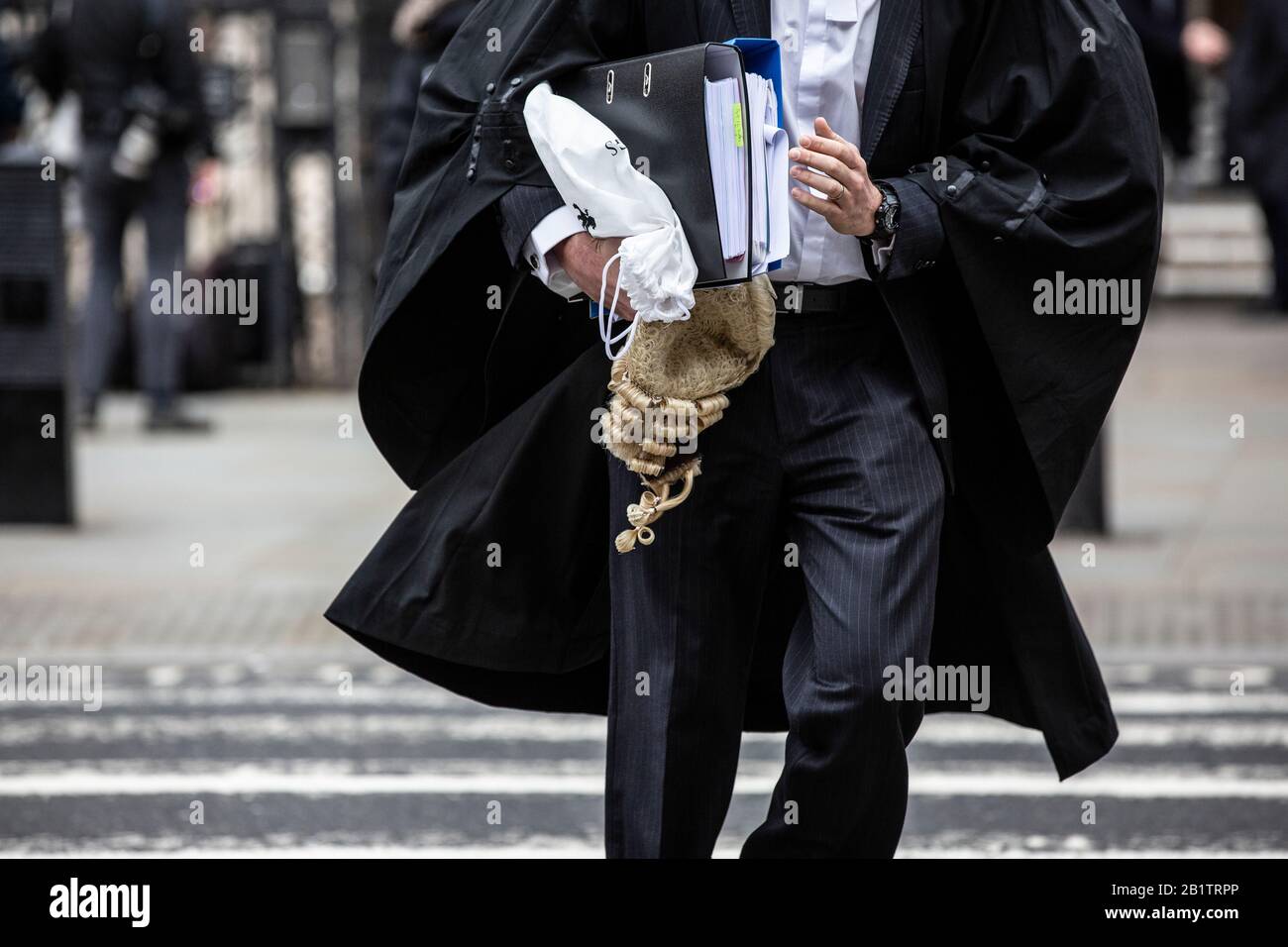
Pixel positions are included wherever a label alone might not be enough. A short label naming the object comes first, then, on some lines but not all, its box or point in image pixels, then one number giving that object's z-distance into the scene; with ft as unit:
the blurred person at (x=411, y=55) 56.03
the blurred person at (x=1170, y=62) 57.41
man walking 21.74
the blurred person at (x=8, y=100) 74.33
